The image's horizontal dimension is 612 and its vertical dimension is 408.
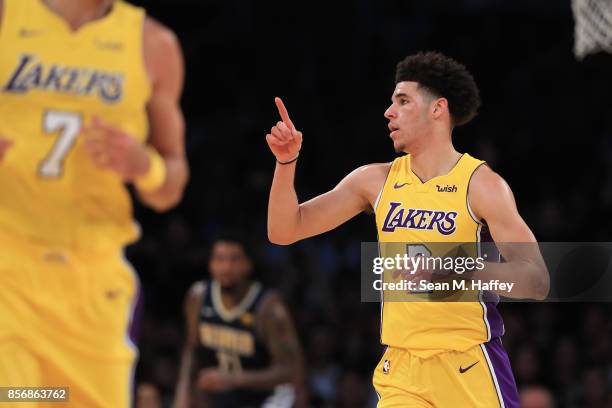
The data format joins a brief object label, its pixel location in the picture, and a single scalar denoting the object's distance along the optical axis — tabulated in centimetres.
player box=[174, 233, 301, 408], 1354
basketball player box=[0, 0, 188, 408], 802
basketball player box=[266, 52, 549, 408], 769
